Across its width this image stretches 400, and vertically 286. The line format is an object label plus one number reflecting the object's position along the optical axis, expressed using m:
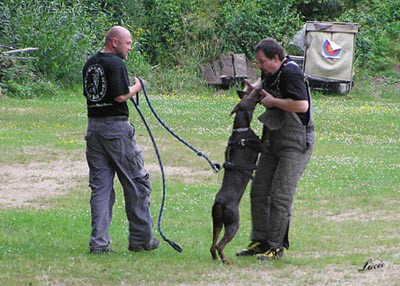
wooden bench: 49.97
